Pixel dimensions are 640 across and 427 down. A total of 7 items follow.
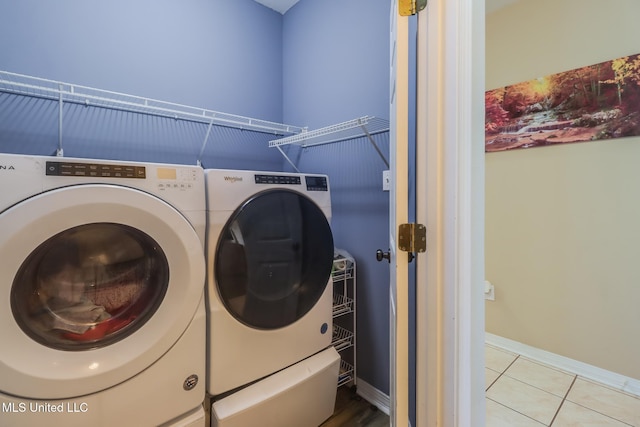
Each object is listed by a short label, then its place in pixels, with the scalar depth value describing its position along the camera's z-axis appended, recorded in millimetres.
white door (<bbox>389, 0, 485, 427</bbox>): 786
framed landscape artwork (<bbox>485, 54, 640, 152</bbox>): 1555
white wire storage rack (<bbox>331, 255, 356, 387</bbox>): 1565
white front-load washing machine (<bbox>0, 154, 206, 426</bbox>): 751
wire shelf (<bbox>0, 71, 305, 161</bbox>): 1313
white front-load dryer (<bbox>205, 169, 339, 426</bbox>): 1080
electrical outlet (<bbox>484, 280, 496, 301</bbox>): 2107
